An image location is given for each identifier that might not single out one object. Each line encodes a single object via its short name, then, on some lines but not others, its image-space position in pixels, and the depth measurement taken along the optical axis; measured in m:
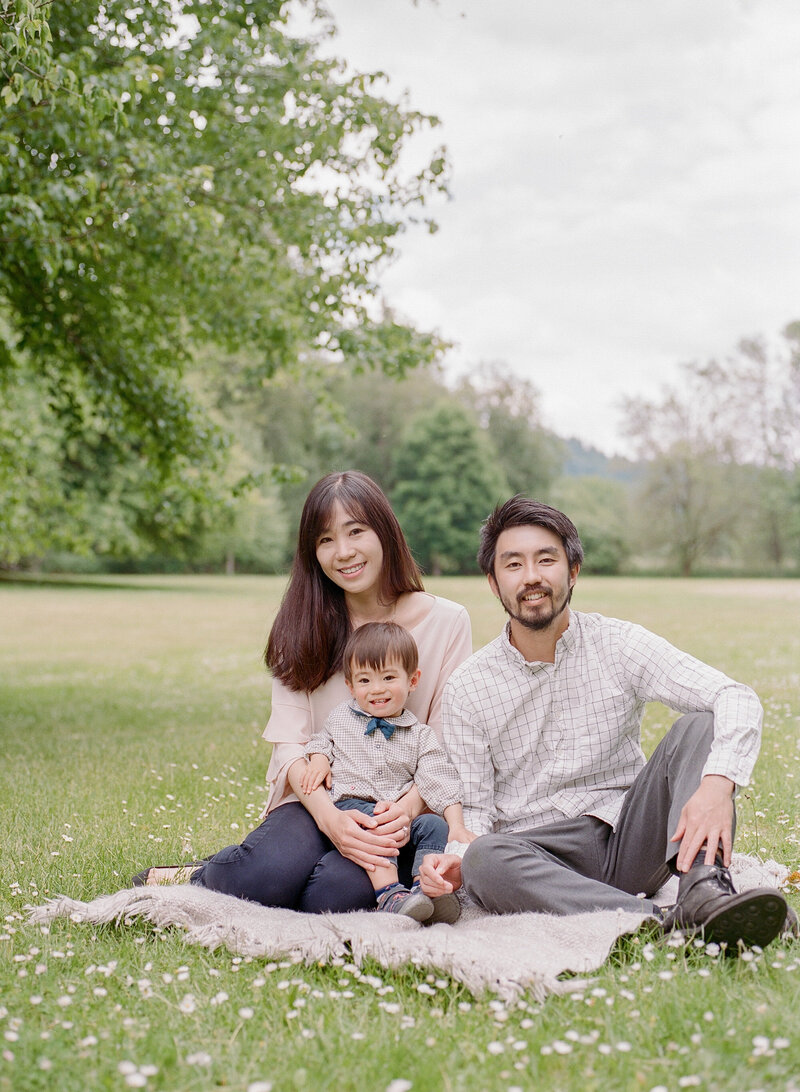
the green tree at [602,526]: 63.69
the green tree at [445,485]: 61.06
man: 3.56
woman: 3.97
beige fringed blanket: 3.11
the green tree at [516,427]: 67.69
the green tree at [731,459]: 59.09
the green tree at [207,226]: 8.31
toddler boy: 4.03
